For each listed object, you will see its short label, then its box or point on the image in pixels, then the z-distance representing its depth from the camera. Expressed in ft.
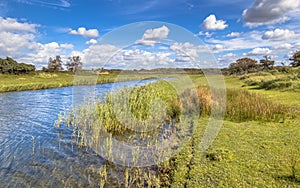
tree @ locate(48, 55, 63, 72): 289.17
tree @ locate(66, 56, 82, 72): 316.62
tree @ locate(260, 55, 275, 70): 184.14
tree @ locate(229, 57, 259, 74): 205.78
